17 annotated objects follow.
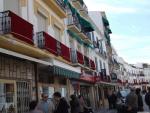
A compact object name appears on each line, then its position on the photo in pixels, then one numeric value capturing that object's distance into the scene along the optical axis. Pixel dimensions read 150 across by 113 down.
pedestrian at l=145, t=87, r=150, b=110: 7.07
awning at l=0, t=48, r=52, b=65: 4.25
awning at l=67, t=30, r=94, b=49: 10.02
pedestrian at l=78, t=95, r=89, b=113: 6.67
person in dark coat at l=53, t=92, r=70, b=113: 4.65
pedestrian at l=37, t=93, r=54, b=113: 4.45
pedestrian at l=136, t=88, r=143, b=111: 6.81
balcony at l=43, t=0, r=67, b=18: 7.88
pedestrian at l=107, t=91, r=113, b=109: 12.57
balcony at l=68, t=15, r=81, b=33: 9.78
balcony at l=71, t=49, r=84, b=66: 9.44
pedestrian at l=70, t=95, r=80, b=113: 6.27
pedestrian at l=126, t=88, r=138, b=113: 5.21
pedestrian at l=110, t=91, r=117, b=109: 12.31
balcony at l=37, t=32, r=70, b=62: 6.65
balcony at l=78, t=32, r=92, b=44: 11.14
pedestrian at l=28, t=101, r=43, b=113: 4.10
